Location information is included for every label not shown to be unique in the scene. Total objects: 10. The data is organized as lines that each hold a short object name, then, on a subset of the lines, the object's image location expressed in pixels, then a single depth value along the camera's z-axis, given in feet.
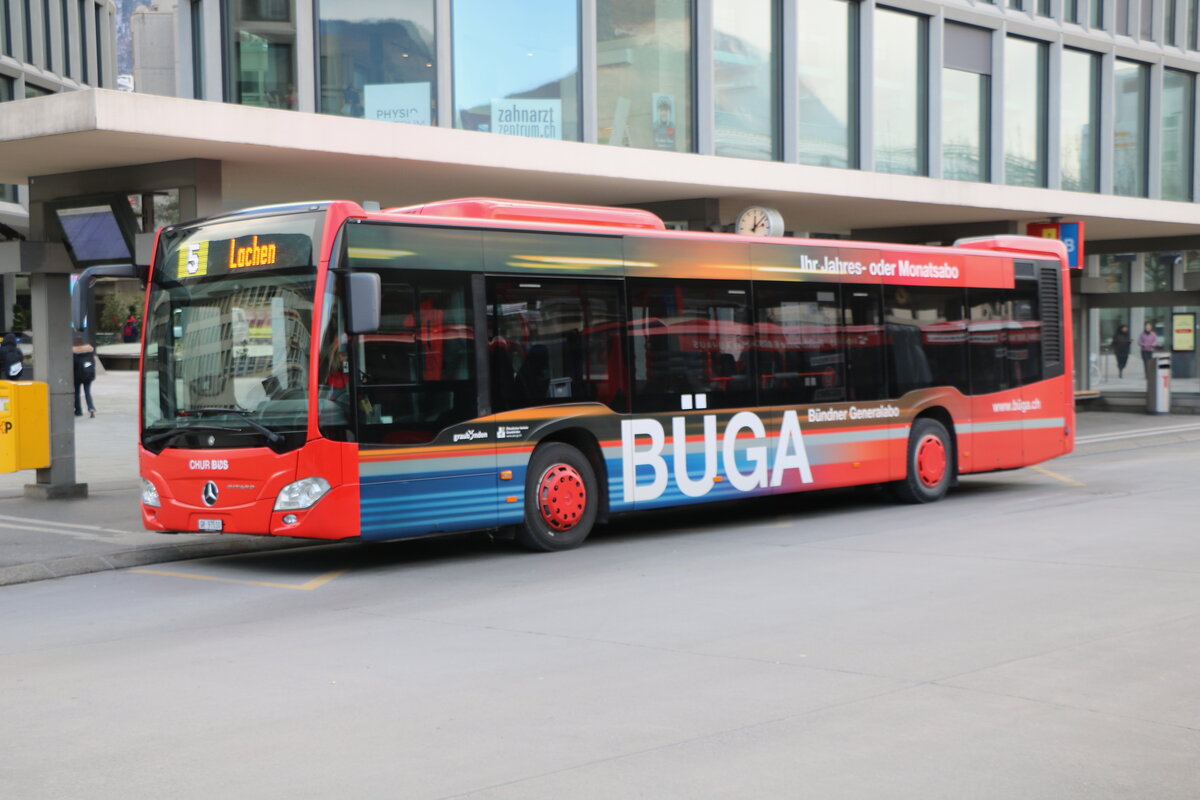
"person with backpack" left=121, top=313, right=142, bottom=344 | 162.91
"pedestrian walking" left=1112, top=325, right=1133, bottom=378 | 128.36
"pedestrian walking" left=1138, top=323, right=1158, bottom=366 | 122.72
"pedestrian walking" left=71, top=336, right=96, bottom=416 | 93.71
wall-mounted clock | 61.81
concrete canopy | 43.88
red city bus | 35.22
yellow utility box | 51.39
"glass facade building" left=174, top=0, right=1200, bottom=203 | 59.31
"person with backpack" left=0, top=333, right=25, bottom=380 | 91.09
